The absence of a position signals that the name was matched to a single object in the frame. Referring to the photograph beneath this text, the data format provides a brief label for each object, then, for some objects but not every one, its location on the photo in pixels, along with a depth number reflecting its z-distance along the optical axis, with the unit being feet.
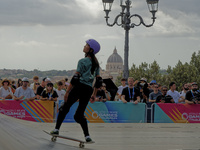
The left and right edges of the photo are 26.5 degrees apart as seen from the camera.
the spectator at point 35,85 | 49.89
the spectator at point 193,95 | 43.91
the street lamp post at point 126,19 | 59.72
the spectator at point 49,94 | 42.88
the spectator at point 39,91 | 44.27
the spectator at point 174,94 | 46.40
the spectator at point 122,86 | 49.93
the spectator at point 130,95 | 42.65
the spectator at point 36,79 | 49.55
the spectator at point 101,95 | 43.80
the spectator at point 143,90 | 47.77
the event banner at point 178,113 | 44.14
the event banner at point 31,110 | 42.39
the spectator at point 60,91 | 44.95
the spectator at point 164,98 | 44.88
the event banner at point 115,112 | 43.21
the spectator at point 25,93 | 42.42
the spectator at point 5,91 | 43.34
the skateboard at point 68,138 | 20.97
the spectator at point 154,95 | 44.80
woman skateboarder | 21.08
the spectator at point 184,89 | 51.09
